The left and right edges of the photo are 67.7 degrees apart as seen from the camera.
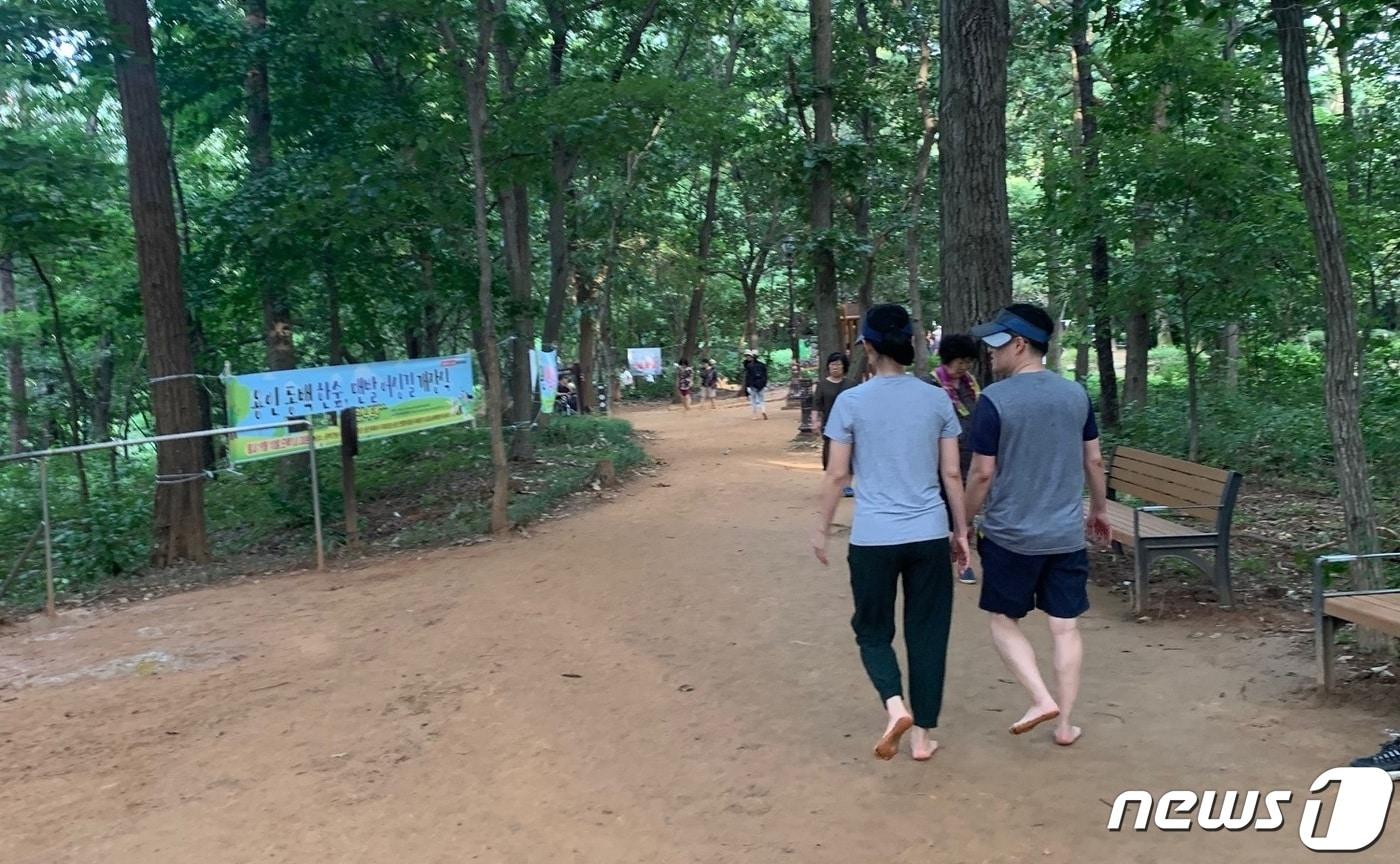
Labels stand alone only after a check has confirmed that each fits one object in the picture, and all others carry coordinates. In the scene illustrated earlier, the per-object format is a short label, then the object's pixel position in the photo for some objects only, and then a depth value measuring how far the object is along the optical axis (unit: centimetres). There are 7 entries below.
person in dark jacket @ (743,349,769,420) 2503
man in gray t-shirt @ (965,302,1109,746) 432
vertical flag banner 1970
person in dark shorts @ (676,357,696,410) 3180
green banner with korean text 977
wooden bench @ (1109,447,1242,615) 658
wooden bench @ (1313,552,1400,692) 440
